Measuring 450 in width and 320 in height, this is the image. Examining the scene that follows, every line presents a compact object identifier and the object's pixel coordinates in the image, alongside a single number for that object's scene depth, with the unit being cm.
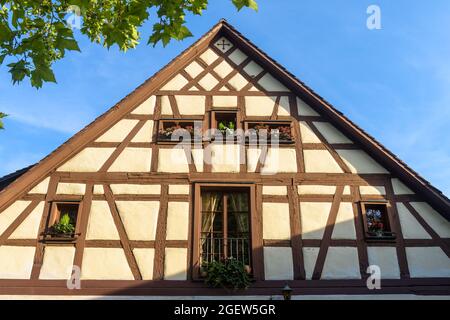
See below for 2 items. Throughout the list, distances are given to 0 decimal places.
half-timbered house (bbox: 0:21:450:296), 702
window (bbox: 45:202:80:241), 720
